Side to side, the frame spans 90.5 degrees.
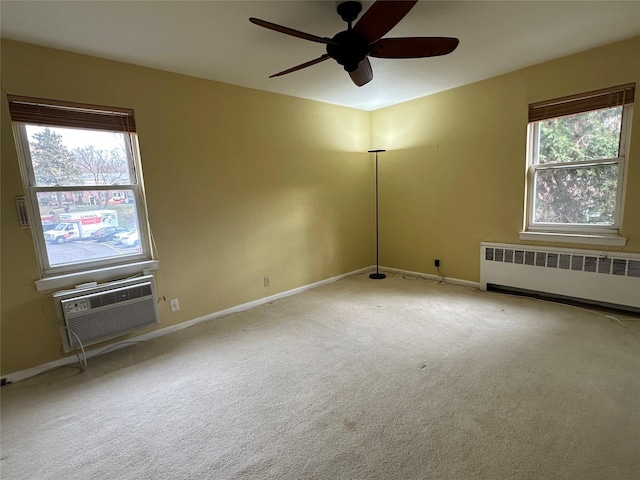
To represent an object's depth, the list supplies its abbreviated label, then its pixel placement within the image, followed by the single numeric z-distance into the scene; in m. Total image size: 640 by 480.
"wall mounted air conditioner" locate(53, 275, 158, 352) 2.41
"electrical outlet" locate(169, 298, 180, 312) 3.03
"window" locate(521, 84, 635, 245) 2.85
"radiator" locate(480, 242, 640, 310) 2.87
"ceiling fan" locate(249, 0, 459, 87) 1.61
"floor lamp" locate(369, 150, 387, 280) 4.52
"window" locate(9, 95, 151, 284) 2.34
